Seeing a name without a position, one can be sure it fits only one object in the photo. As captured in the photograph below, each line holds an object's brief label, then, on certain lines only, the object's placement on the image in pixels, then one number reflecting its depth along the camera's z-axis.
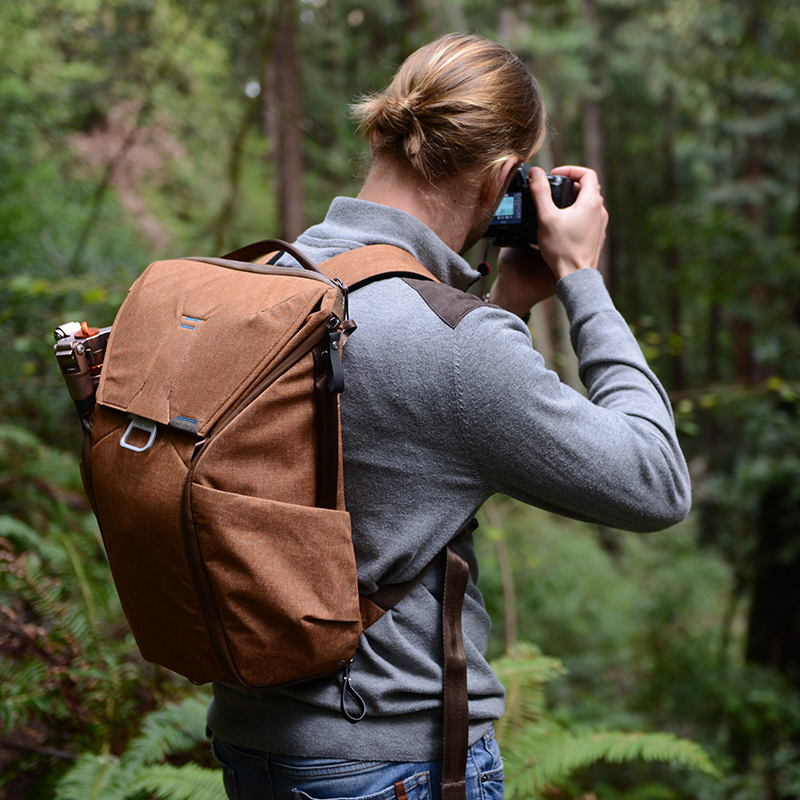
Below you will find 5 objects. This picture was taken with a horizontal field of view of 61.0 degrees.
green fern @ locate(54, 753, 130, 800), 2.10
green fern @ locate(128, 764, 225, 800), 2.08
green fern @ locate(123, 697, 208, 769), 2.30
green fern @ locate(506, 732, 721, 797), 2.53
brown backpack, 0.98
